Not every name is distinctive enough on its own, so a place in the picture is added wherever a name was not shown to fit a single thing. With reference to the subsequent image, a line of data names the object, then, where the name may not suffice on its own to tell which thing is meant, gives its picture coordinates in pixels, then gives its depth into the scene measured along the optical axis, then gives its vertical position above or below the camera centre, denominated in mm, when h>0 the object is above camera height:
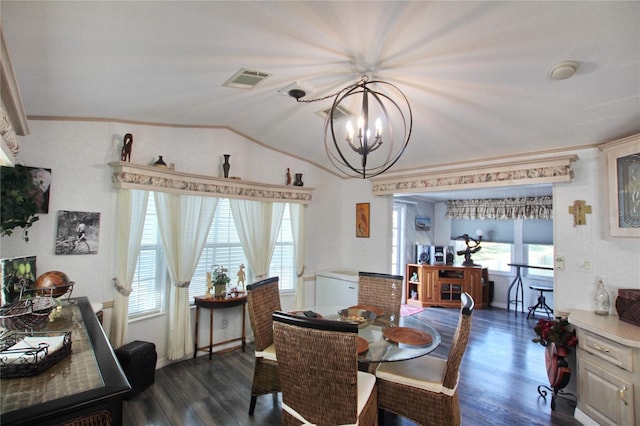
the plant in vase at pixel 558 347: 2654 -1059
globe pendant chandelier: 1868 +1148
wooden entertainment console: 6141 -1144
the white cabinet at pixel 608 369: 2070 -1029
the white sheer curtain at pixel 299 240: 4535 -191
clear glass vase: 2629 -602
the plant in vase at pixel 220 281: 3639 -673
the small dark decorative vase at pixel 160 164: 3212 +668
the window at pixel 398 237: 6758 -192
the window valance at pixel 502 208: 5824 +481
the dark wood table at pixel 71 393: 955 -597
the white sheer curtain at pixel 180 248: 3352 -264
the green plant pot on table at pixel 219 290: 3625 -778
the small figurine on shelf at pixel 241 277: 3945 -668
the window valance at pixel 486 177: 2961 +642
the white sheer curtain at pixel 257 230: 3996 -44
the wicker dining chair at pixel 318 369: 1533 -757
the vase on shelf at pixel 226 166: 3773 +762
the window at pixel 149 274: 3244 -554
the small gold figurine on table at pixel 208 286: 3634 -741
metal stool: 5455 -1353
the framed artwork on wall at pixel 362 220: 4863 +140
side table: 3490 -924
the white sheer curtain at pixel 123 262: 2963 -385
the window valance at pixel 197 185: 2969 +487
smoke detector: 1896 +1051
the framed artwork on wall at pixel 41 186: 2602 +326
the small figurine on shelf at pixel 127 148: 2994 +771
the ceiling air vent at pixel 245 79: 2324 +1202
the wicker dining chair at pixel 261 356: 2547 -1084
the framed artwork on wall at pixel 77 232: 2742 -78
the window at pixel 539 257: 5850 -512
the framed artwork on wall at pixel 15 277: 1976 -384
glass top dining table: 1990 -835
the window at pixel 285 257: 4496 -459
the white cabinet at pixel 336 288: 4336 -897
